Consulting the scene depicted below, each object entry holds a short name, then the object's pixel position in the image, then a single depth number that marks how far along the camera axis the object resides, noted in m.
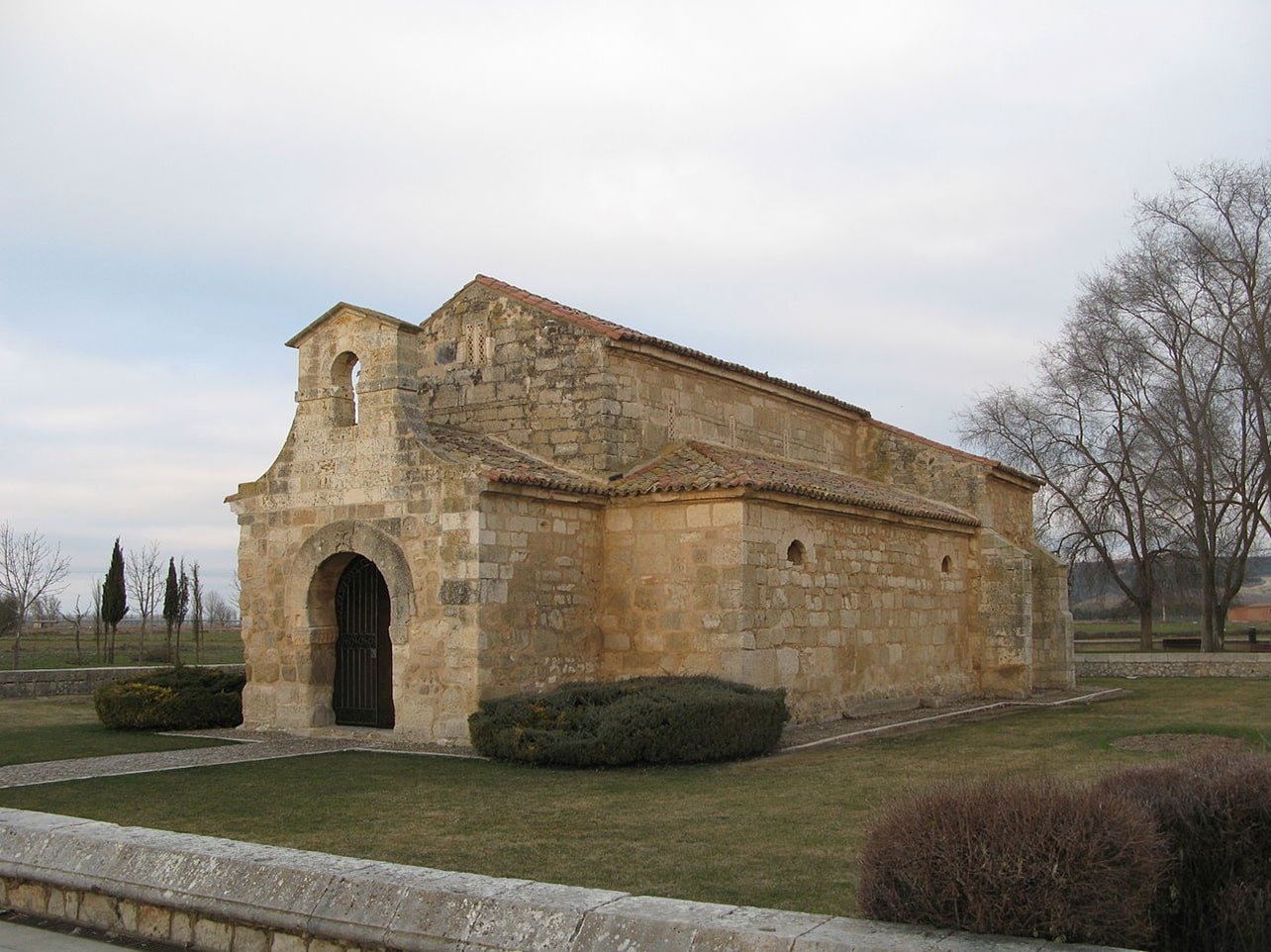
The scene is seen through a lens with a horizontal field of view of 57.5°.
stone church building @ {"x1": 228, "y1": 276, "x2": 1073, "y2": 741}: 14.99
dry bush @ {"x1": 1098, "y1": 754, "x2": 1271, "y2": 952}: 5.27
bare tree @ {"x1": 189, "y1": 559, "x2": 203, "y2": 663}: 30.67
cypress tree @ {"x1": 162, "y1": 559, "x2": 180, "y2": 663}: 30.38
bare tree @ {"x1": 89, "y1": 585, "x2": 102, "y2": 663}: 30.55
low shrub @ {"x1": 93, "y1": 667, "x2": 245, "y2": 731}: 17.02
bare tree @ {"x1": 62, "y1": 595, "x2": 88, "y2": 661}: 31.17
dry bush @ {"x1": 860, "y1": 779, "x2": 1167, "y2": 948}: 4.63
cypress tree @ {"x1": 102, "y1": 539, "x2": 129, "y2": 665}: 29.61
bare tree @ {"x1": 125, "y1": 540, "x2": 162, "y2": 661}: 37.25
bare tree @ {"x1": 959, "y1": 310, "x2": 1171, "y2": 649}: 34.00
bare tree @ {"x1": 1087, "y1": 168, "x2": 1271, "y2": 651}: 31.47
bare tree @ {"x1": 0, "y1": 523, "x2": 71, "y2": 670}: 30.63
